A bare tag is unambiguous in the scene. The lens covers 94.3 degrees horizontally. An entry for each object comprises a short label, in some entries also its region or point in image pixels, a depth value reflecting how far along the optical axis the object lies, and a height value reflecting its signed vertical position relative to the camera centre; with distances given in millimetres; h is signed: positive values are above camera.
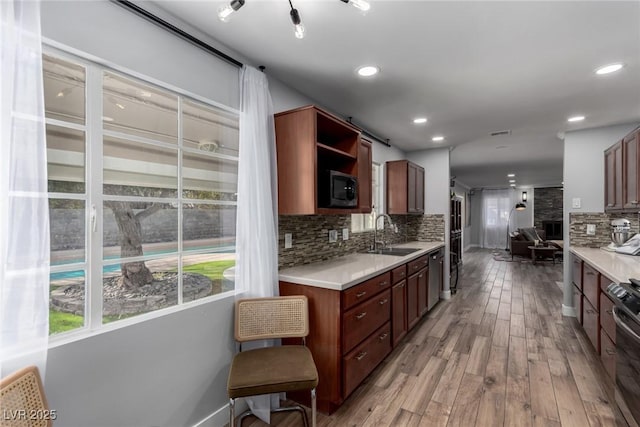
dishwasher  3789 -878
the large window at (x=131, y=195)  1257 +86
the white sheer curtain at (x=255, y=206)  1919 +35
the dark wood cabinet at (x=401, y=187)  4078 +344
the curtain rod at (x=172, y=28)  1402 +968
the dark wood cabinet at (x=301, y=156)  2082 +399
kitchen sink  3382 -479
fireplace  9844 -595
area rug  8130 -1328
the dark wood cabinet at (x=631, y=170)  2611 +377
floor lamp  9664 +137
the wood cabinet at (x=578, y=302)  3175 -1004
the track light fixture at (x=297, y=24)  1242 +802
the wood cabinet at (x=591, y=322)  2510 -1027
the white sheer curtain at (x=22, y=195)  1007 +59
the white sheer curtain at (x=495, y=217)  10852 -213
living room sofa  8094 -829
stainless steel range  1596 -770
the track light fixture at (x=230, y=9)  1190 +829
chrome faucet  3773 -329
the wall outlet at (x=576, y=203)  3633 +100
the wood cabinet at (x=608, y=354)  2074 -1063
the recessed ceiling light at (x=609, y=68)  2074 +1018
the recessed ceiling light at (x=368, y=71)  2107 +1023
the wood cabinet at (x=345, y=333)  1930 -862
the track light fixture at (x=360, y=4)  1148 +804
